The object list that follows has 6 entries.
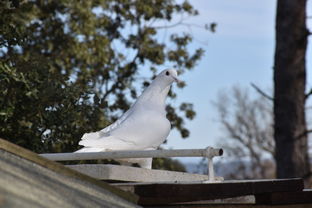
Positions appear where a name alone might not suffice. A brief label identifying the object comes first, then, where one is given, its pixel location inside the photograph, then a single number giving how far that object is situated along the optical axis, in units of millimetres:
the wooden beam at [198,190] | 7207
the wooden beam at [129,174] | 8539
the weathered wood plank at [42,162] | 6805
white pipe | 7688
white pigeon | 9641
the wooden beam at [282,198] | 8362
